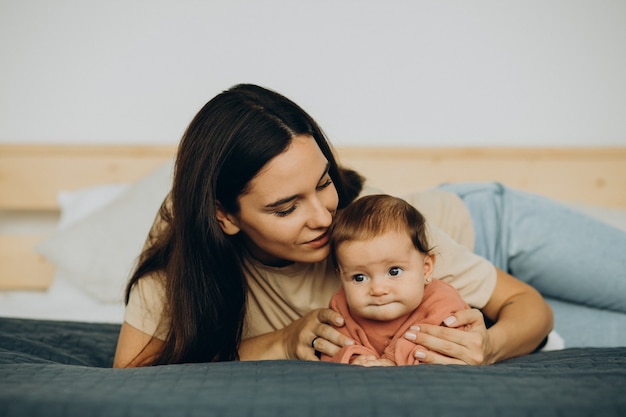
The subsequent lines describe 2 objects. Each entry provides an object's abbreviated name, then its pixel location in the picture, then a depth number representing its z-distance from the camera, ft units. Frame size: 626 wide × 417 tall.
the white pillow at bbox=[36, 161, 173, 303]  7.55
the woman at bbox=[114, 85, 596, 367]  4.31
